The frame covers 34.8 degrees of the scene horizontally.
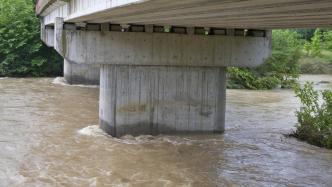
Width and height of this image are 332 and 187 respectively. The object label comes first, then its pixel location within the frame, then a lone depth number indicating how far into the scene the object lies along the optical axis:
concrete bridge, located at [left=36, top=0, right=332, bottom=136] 13.49
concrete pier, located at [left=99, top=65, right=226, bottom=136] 13.87
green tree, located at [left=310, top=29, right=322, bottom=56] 46.16
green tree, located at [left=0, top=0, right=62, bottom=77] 33.59
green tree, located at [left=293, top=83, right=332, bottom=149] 13.67
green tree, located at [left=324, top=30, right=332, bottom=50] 48.72
